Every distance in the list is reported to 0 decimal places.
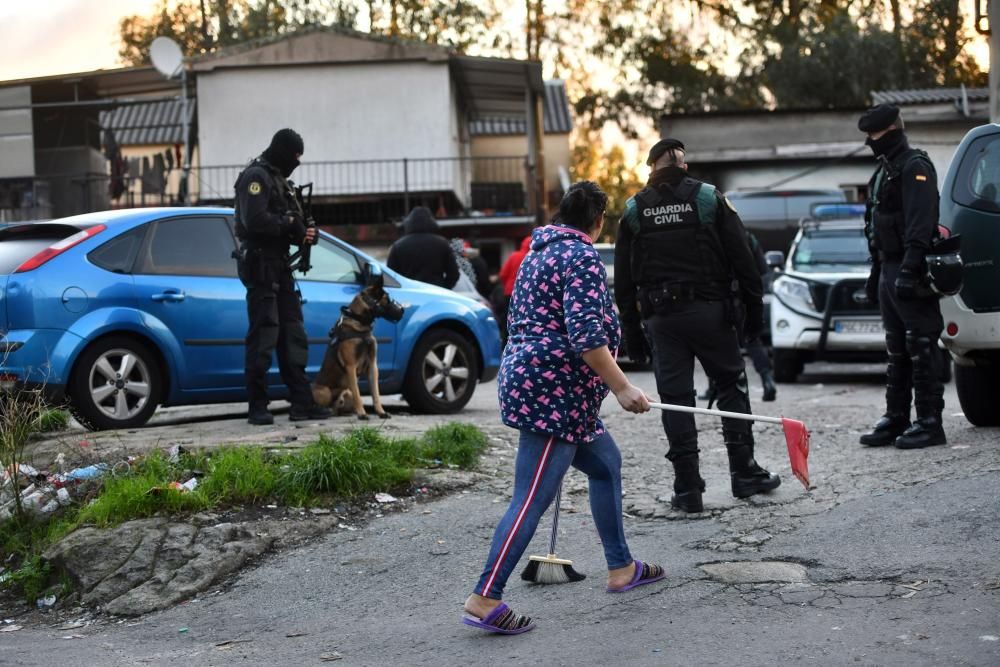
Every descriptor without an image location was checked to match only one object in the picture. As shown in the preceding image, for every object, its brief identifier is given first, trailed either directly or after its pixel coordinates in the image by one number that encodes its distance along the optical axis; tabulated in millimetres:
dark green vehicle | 7961
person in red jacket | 14359
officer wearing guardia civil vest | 6488
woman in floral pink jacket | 4801
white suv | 13492
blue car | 8344
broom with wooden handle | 5539
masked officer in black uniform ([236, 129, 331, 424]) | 8656
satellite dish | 23391
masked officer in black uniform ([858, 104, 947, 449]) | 7570
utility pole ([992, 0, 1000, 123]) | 16234
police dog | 9586
